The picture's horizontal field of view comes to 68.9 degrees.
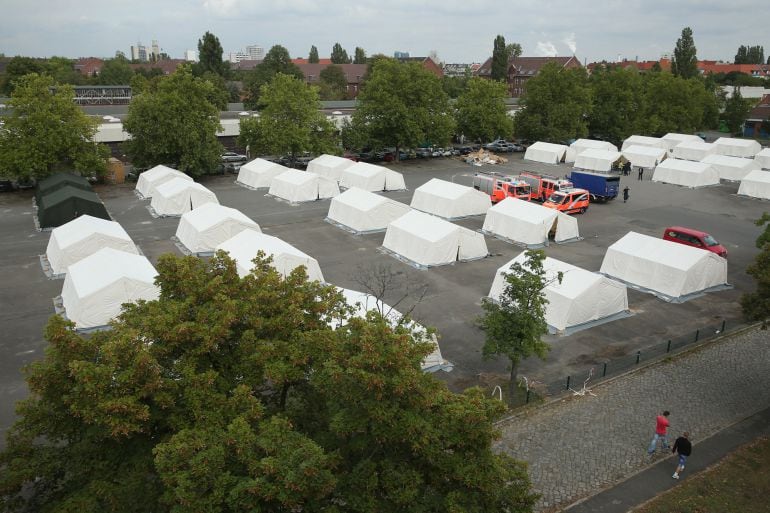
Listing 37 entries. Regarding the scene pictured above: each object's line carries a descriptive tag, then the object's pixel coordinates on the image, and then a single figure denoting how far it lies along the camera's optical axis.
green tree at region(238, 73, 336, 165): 44.94
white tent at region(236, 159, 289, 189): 41.41
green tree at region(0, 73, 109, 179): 36.53
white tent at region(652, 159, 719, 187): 45.16
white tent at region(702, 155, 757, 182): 47.59
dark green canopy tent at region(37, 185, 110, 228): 30.34
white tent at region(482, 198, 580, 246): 29.30
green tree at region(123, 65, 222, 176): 41.19
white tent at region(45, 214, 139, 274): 24.16
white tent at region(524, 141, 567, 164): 55.53
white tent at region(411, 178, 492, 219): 34.34
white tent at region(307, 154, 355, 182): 43.44
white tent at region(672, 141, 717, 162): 55.28
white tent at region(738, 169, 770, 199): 41.03
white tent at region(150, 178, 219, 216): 33.38
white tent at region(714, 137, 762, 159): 56.66
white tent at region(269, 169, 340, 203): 37.38
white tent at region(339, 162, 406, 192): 40.81
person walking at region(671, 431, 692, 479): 12.72
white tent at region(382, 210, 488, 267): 26.03
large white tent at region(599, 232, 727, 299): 23.04
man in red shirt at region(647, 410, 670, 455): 13.30
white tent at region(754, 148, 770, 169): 49.69
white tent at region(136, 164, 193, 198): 37.72
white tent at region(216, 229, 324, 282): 22.11
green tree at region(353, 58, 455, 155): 49.50
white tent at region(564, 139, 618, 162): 56.62
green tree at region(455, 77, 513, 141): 55.81
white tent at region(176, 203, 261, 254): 27.01
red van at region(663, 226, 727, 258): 26.55
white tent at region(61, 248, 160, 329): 19.25
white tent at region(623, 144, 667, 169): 53.09
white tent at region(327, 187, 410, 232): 30.86
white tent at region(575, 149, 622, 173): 51.59
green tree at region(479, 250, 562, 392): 14.48
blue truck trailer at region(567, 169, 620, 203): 38.69
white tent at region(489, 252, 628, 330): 19.88
